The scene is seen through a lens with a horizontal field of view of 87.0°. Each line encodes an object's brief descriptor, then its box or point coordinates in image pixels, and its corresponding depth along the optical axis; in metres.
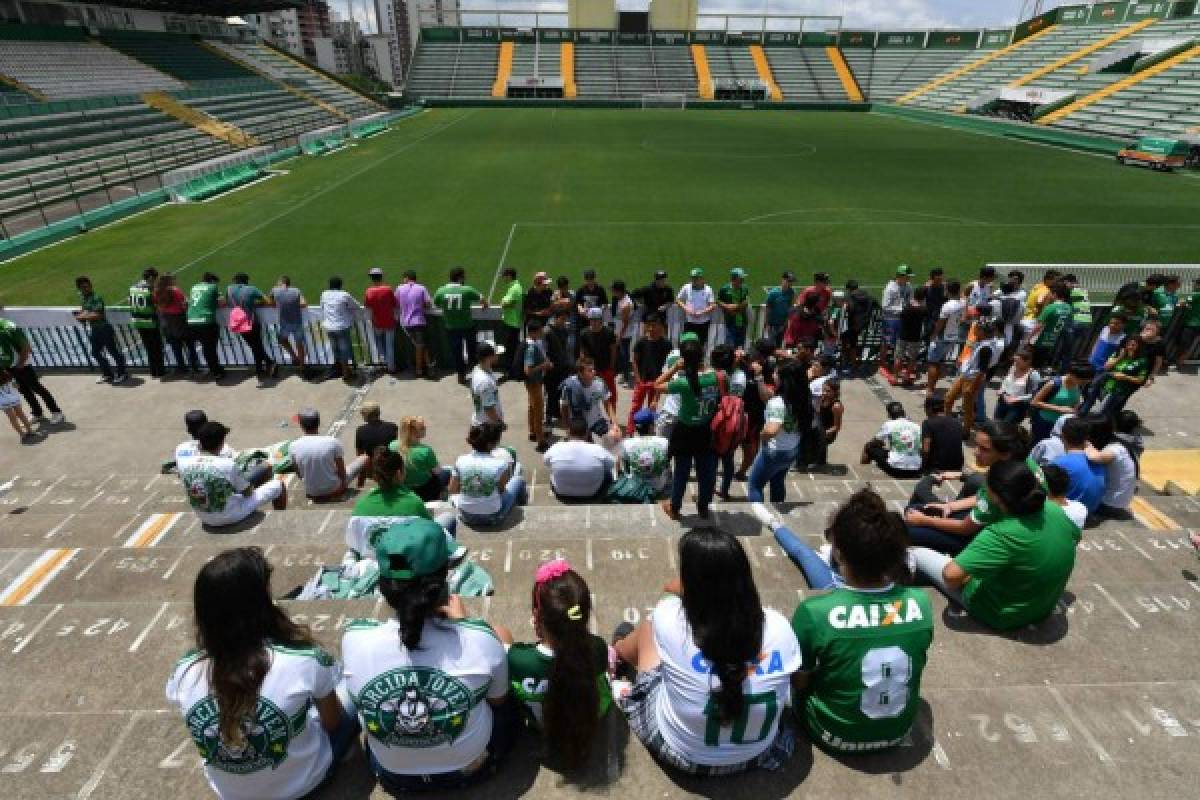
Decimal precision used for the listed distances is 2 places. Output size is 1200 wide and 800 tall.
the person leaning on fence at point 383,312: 10.17
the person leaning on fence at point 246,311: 9.95
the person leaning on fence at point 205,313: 10.01
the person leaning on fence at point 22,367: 8.36
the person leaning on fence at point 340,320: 9.95
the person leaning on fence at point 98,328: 9.73
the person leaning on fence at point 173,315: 9.90
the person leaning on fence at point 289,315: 10.13
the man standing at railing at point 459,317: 9.91
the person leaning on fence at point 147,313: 9.95
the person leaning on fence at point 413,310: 10.16
